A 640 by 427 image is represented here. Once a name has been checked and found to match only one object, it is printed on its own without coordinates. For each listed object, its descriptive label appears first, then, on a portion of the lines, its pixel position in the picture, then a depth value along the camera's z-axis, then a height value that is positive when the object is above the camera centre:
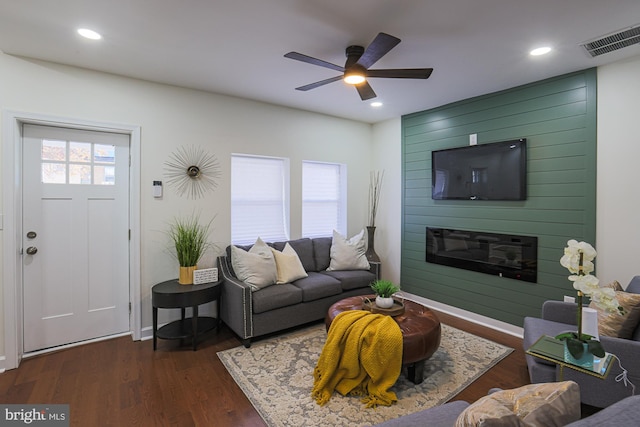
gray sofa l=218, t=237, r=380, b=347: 3.10 -0.96
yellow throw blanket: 2.27 -1.14
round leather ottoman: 2.33 -0.99
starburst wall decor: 3.46 +0.43
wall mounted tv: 3.41 +0.45
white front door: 2.92 -0.27
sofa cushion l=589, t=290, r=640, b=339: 2.07 -0.74
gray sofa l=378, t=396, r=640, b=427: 0.87 -0.60
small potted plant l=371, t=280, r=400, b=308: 2.77 -0.76
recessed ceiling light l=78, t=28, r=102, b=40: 2.32 +1.33
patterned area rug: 2.12 -1.39
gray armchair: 1.90 -1.07
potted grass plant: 3.26 -0.37
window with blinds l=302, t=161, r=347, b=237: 4.64 +0.16
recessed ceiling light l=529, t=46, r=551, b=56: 2.58 +1.34
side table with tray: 1.41 -0.73
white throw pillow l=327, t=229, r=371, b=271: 4.20 -0.63
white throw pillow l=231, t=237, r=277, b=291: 3.28 -0.64
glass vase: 1.45 -0.72
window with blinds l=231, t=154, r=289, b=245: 4.00 +0.13
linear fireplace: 3.38 -0.52
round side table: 2.96 -0.90
